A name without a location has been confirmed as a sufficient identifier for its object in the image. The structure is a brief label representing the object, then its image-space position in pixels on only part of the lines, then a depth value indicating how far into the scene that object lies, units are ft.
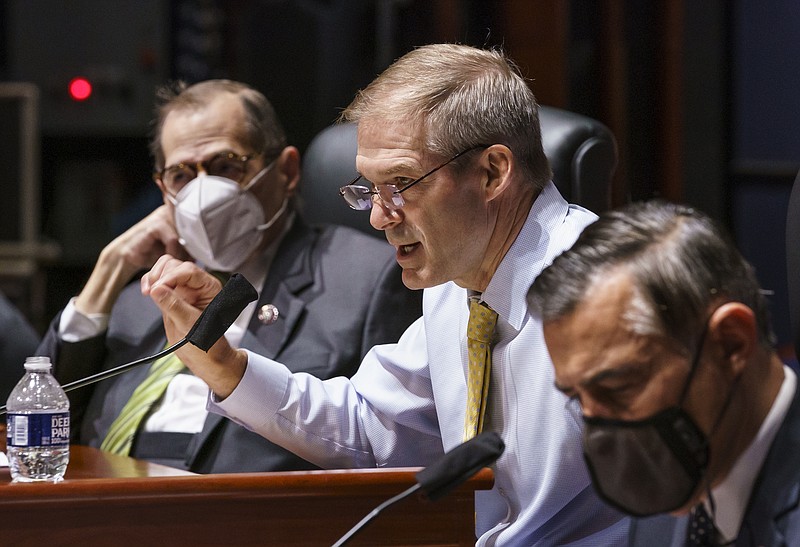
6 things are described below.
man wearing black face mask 21.30
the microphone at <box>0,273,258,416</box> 22.78
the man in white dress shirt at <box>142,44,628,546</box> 22.91
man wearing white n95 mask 24.40
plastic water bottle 22.50
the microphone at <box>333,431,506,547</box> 21.45
